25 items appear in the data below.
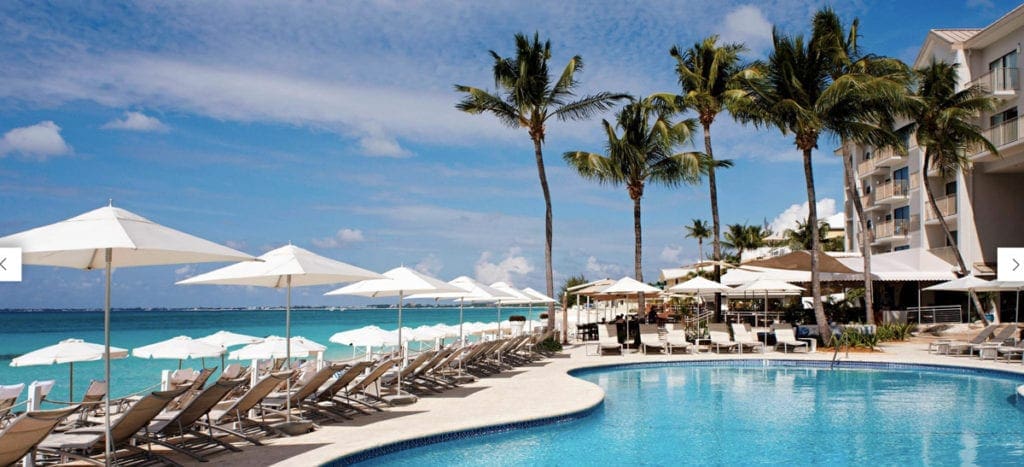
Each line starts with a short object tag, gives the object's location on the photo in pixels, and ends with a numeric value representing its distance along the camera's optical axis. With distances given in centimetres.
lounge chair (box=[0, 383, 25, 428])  826
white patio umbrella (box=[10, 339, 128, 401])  1120
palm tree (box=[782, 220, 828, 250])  6234
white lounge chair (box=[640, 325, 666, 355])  2216
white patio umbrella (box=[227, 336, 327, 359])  1320
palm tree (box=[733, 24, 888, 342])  2217
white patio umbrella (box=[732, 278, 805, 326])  2269
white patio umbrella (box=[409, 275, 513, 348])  1770
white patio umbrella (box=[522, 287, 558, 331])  2356
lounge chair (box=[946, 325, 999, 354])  2062
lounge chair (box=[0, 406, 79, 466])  611
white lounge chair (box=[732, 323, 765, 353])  2236
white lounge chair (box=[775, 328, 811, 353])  2183
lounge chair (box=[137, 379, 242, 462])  776
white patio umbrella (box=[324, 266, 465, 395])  1402
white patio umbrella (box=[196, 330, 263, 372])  1434
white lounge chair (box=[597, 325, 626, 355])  2130
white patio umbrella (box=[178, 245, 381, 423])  984
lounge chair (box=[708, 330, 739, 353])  2225
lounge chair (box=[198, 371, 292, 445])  862
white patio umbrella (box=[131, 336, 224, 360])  1199
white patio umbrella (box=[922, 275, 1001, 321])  2259
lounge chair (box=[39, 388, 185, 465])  709
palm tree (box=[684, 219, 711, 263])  6869
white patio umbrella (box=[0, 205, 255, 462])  652
